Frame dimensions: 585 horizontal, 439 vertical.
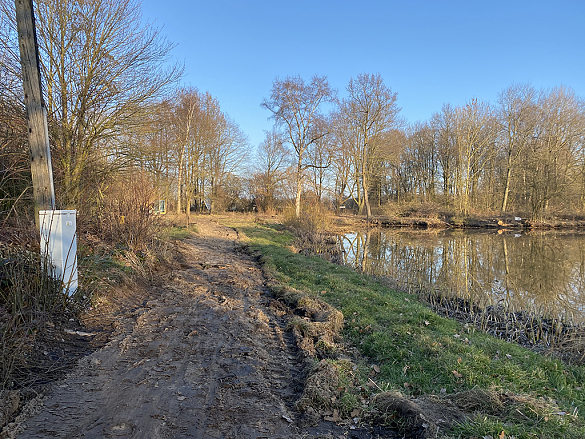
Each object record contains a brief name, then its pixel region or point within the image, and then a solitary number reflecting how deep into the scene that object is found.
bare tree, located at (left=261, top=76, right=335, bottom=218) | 30.41
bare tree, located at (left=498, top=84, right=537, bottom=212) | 32.19
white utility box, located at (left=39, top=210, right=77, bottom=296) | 4.75
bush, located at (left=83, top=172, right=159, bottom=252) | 8.25
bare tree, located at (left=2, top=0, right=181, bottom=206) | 8.84
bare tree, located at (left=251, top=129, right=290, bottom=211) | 33.53
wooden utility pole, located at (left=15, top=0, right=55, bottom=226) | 4.65
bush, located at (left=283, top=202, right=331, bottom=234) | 19.80
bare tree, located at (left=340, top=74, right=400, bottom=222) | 32.84
